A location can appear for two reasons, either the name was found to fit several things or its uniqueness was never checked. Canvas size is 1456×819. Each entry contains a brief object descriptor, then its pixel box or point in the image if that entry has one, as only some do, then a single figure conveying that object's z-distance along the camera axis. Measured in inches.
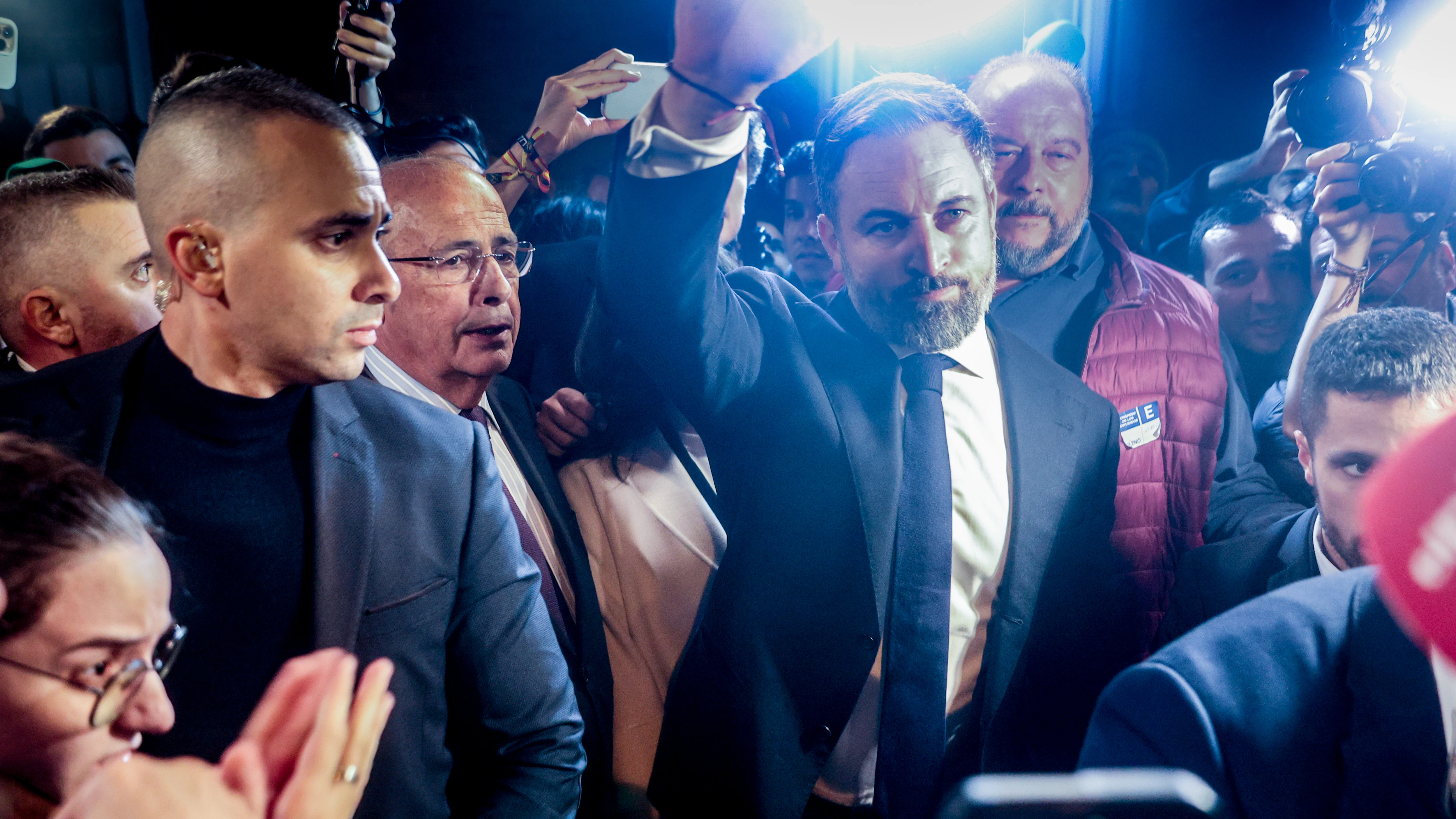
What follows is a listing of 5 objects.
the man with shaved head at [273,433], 39.0
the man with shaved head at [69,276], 47.8
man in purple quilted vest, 69.2
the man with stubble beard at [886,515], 57.3
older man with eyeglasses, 60.5
